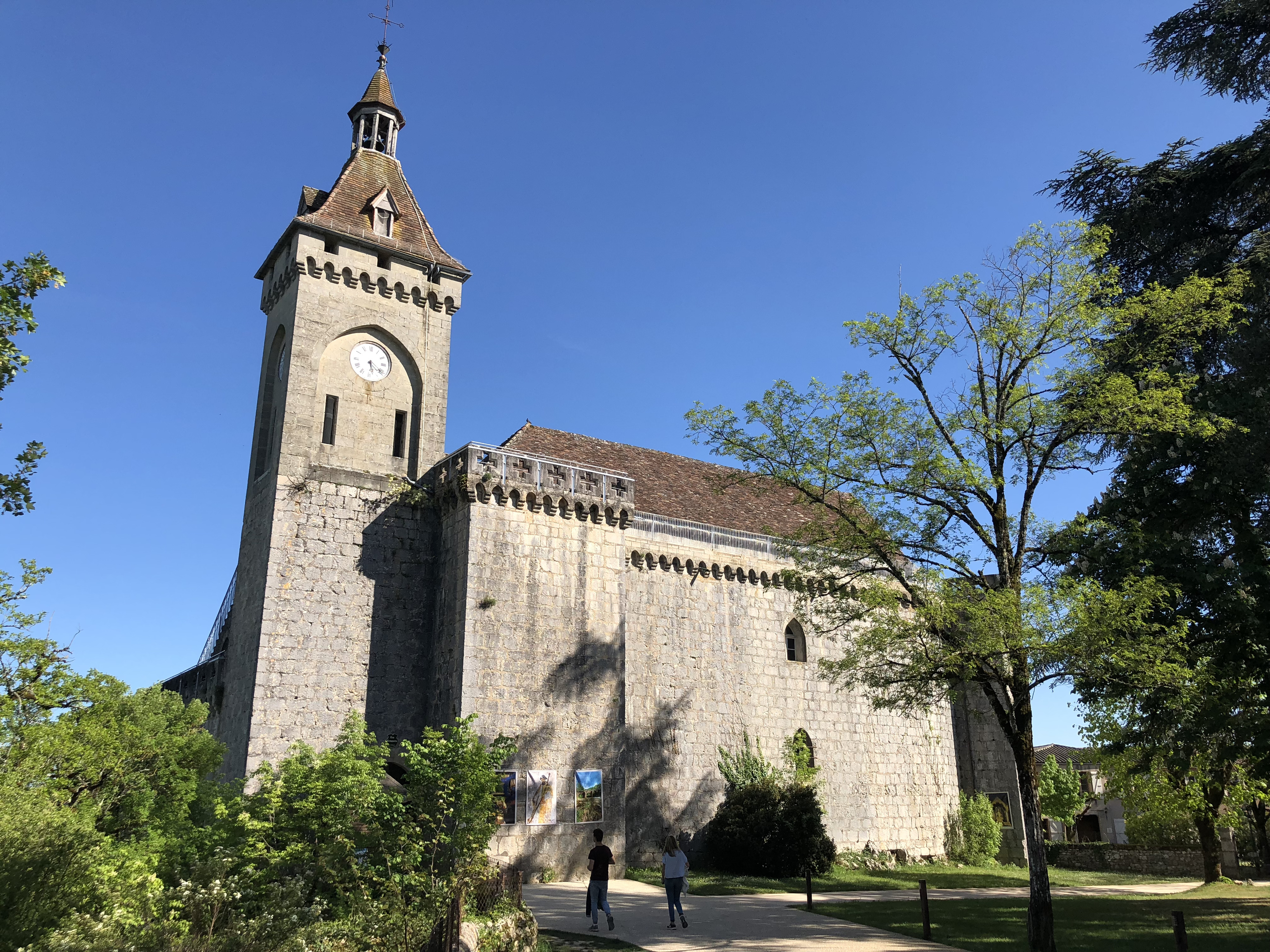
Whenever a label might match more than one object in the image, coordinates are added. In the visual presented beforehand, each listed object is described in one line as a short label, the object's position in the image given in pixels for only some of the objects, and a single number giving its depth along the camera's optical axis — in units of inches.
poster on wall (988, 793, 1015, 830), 1178.6
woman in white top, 585.3
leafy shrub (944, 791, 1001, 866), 1124.5
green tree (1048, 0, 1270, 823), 569.0
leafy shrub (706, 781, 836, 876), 884.6
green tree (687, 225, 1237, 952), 558.9
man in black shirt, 564.7
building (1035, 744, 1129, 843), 2193.7
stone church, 833.5
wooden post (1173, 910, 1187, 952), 423.5
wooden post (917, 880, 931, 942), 558.6
